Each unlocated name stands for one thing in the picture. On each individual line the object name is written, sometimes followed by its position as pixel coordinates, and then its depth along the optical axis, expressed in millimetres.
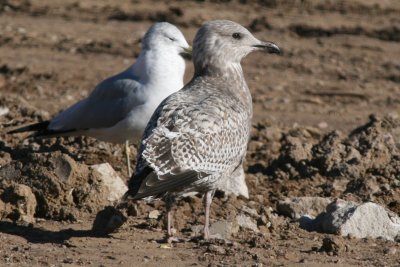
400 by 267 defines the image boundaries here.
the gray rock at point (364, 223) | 14687
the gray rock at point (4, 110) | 21812
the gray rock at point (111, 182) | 15672
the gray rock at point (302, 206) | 15656
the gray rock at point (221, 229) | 14461
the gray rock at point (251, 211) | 15248
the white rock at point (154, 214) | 15357
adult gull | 18375
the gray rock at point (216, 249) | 13437
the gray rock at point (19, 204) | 14672
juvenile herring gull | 13242
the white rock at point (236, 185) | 16391
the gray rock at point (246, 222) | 14867
